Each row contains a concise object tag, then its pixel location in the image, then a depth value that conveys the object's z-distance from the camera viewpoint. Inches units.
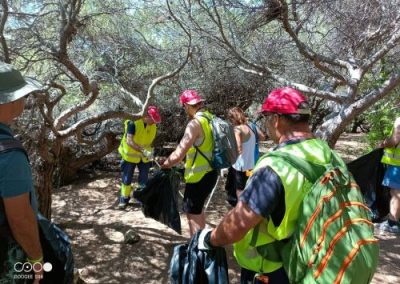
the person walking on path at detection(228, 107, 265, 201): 214.2
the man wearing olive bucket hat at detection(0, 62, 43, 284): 71.2
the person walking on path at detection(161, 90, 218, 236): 155.9
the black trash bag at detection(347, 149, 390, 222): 213.0
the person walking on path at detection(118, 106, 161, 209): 249.3
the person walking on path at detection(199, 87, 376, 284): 68.7
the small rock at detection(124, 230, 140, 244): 198.7
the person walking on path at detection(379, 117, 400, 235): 197.7
